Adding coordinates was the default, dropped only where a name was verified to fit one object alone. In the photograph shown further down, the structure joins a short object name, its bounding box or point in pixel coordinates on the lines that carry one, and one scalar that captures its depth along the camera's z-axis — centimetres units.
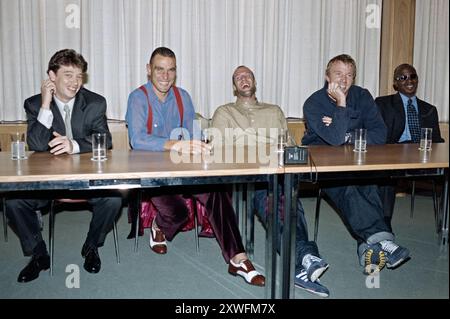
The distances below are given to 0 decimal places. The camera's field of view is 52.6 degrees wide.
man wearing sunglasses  358
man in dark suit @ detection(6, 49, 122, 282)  243
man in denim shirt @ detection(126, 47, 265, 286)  243
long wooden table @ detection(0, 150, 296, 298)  180
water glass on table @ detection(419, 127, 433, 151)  261
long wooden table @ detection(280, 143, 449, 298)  201
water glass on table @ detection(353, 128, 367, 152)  247
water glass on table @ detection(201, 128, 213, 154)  239
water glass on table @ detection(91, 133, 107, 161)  219
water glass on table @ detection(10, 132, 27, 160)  220
